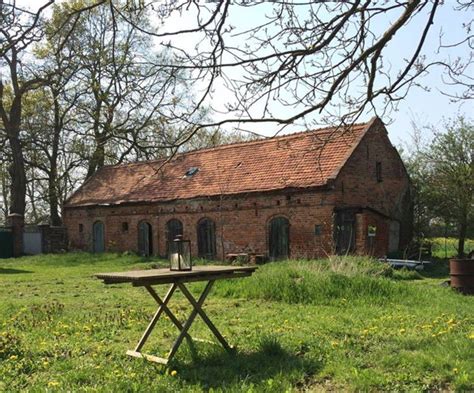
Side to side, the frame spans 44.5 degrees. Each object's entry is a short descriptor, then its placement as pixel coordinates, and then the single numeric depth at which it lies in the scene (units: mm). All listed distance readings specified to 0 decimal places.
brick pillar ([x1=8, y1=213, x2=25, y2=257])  31438
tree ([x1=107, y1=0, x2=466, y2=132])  5922
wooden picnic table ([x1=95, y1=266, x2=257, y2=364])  5953
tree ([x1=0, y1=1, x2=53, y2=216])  33062
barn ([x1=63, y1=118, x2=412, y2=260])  22234
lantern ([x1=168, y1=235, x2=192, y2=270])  6656
